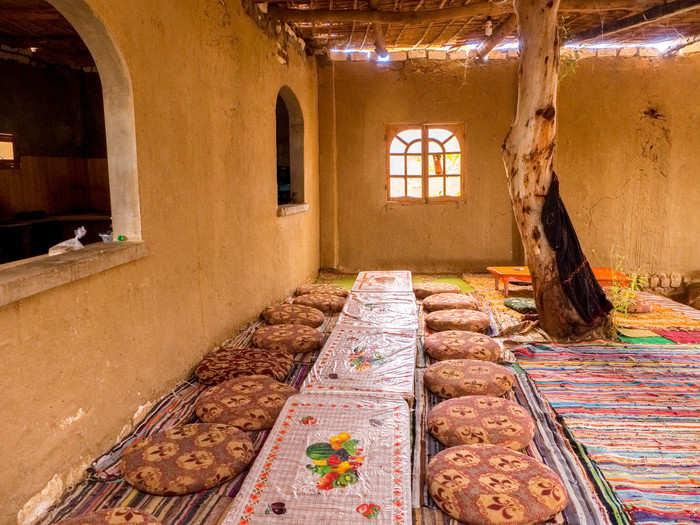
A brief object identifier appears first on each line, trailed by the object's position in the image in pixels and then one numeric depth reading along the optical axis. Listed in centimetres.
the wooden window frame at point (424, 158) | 798
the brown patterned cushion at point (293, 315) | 495
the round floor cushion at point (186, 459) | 240
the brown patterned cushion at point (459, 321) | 483
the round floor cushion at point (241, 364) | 365
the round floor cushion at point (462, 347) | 406
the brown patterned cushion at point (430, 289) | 625
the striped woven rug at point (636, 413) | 241
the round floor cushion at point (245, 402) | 301
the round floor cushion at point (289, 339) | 427
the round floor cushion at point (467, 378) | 341
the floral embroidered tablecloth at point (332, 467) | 214
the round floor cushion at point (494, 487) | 214
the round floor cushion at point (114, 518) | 205
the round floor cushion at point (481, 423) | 278
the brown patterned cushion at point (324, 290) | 623
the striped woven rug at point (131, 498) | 226
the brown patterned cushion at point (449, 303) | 552
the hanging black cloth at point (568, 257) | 457
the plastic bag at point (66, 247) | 294
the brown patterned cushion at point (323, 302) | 562
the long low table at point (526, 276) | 624
